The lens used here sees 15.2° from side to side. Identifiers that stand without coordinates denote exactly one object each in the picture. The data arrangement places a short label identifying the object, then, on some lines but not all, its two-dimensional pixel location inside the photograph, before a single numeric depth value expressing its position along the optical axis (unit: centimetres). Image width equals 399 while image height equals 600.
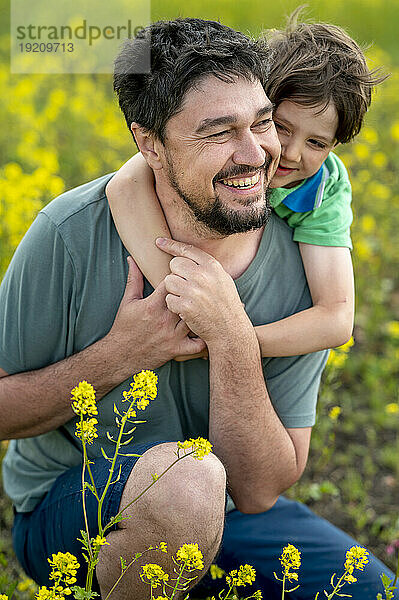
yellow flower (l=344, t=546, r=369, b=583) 167
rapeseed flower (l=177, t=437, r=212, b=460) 164
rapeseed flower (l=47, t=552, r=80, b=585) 162
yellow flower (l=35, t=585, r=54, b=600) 162
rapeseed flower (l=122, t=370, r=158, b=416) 162
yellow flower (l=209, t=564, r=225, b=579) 191
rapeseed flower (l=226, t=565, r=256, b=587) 169
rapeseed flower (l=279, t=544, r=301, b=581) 167
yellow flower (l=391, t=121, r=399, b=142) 344
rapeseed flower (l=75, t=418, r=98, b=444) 163
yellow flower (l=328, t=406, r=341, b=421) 218
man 181
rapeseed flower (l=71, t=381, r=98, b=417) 162
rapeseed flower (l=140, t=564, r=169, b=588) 165
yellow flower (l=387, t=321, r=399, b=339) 264
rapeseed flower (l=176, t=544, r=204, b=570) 163
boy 190
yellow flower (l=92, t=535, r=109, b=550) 163
